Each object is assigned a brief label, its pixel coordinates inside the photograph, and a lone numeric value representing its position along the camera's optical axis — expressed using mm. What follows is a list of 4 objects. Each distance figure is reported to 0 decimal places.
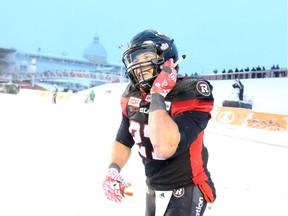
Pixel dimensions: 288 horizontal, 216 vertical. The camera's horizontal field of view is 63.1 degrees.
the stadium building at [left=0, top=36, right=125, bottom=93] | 43212
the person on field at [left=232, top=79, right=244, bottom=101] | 15134
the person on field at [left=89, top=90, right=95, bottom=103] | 21066
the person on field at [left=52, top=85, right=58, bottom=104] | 19957
